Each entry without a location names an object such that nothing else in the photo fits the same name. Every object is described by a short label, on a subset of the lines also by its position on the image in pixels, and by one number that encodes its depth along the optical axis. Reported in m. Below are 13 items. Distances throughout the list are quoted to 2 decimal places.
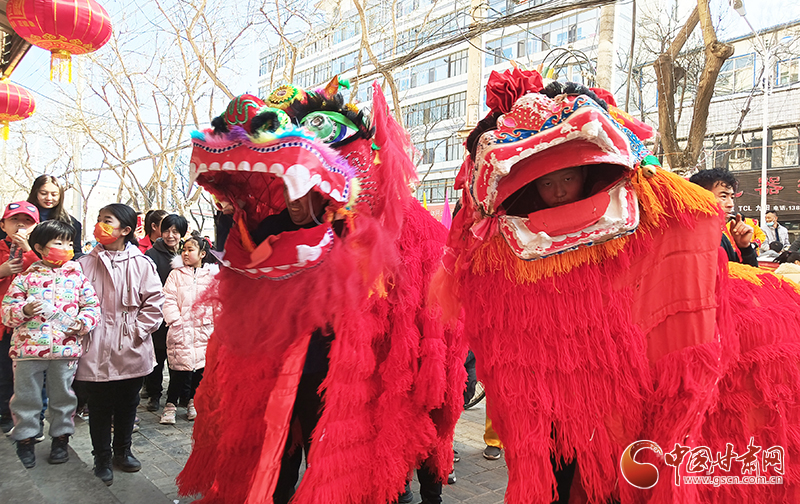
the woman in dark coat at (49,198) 3.75
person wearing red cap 3.49
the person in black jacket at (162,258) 4.57
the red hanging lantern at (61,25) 4.80
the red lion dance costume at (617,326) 1.45
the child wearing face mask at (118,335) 2.99
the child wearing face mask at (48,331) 3.13
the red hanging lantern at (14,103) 7.10
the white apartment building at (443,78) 17.64
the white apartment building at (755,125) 15.58
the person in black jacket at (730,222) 2.72
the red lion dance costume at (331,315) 2.00
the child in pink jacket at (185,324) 4.24
